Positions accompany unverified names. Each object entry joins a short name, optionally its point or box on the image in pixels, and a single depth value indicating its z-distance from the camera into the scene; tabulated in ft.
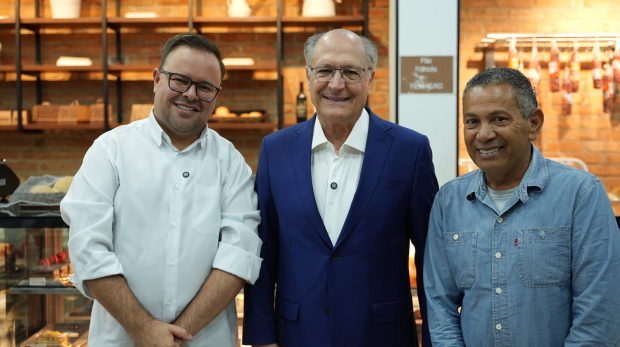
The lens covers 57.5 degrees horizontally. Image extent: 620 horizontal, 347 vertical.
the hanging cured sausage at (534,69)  15.25
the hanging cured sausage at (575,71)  15.69
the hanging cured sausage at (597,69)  15.33
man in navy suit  5.85
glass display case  8.90
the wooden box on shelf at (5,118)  15.98
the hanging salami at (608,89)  15.33
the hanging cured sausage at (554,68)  15.51
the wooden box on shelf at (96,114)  15.81
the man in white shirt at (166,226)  5.49
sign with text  13.12
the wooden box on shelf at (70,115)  15.80
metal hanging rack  15.26
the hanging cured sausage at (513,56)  15.14
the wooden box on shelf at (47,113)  15.90
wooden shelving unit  15.46
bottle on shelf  15.89
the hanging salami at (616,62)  15.14
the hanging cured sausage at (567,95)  15.53
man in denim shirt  4.63
